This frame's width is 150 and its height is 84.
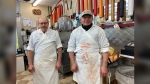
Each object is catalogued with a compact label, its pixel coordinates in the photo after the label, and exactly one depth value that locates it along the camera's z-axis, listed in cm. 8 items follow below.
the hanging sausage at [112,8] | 195
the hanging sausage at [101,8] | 214
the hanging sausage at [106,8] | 205
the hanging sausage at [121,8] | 183
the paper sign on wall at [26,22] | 486
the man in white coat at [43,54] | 170
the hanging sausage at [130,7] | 150
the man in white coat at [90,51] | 150
